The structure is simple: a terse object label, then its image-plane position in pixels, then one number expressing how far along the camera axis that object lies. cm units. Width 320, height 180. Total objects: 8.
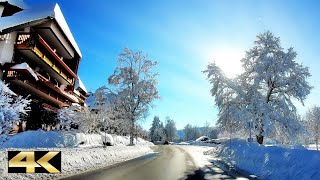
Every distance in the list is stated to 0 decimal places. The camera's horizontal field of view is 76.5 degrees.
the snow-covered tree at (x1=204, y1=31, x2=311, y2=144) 1762
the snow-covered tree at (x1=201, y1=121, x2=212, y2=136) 11424
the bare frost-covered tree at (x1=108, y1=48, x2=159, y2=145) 2485
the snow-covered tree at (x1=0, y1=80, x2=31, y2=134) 905
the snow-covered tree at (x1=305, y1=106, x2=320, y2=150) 3352
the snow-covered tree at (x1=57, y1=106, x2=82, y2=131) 2648
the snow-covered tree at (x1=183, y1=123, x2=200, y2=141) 11578
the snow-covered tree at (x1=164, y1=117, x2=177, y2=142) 9934
